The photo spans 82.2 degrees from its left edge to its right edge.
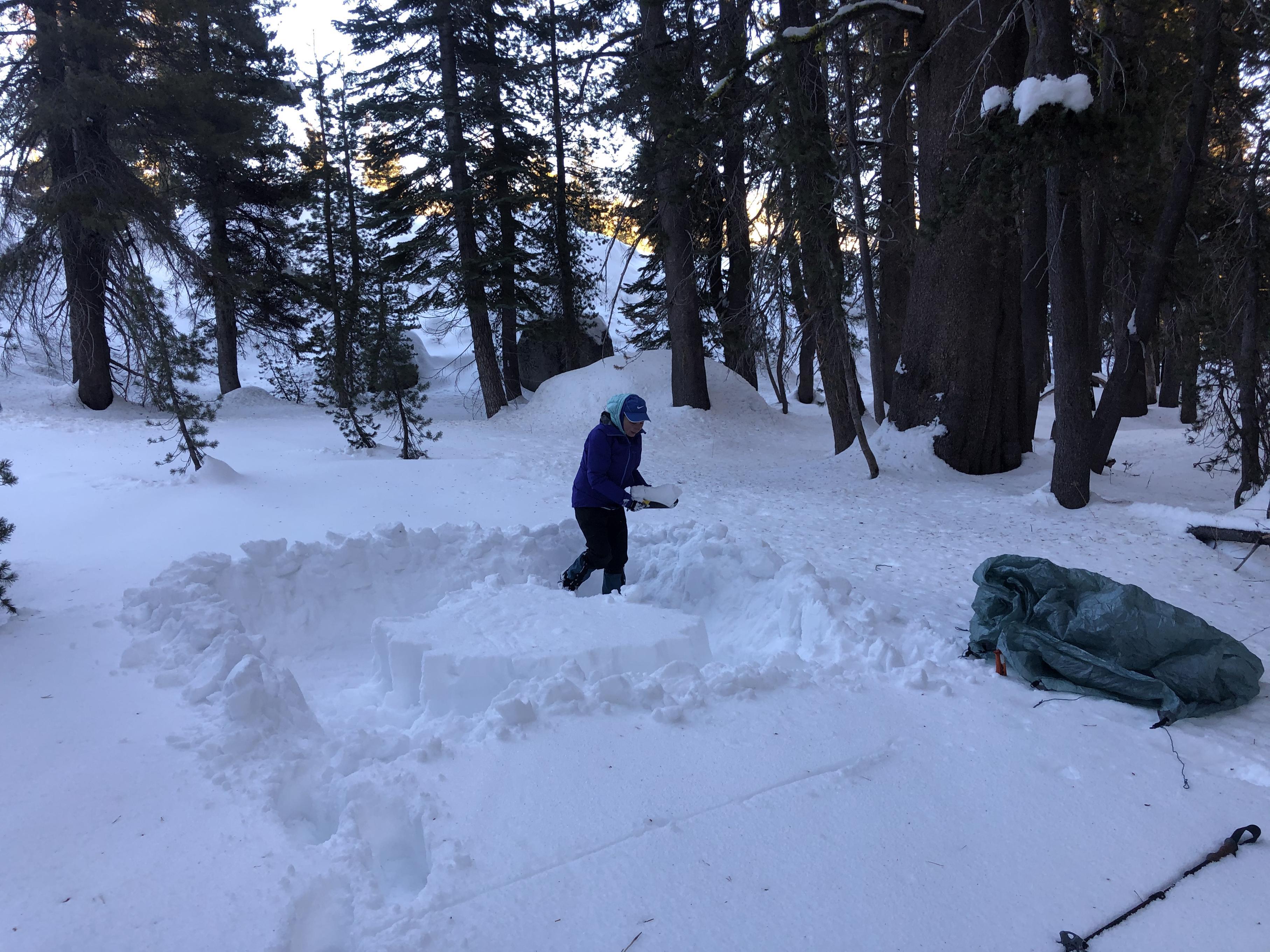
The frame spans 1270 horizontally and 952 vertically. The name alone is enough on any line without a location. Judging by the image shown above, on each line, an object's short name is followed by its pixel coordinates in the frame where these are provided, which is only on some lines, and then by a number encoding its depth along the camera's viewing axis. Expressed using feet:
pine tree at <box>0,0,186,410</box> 39.09
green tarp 10.74
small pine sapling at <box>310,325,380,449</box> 30.94
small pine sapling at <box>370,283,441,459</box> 30.12
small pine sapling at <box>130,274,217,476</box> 23.04
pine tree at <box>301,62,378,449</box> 59.31
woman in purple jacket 16.89
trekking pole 6.86
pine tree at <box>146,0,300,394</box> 43.80
